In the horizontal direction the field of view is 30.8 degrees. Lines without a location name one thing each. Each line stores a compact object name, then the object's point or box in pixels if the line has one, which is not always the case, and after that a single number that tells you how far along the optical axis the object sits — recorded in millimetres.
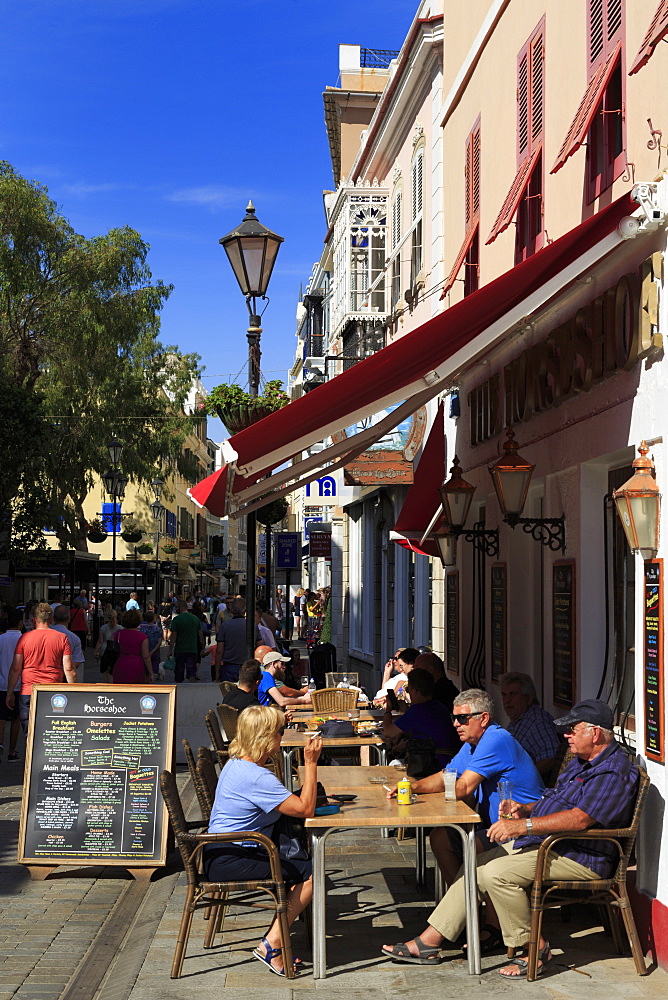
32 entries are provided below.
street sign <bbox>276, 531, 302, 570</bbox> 32062
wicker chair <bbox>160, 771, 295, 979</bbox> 6086
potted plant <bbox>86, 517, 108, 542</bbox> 34219
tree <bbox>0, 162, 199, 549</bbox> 29844
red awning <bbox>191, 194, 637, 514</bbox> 6914
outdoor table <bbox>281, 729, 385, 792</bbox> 9461
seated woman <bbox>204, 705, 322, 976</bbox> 6238
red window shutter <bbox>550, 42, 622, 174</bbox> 7625
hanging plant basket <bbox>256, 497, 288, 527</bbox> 33188
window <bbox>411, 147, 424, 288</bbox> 17250
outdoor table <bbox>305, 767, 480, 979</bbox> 6039
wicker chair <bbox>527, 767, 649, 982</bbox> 5949
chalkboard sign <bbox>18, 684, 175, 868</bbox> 8375
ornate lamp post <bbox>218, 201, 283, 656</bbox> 11312
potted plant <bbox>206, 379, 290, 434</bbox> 12469
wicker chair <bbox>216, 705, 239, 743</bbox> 9859
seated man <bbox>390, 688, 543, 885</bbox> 6684
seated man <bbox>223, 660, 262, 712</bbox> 10281
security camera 6367
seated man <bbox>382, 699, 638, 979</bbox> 6047
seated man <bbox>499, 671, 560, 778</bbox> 7648
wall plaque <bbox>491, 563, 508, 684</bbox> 10883
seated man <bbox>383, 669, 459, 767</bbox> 8430
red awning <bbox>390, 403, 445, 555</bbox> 13352
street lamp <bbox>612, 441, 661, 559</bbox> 6309
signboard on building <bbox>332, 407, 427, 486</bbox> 16828
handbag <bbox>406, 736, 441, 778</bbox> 7301
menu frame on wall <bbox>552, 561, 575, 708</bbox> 8406
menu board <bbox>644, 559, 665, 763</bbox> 6215
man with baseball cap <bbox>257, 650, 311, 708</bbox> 12547
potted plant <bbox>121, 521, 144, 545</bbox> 41906
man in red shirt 12203
